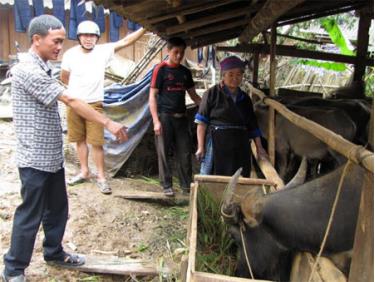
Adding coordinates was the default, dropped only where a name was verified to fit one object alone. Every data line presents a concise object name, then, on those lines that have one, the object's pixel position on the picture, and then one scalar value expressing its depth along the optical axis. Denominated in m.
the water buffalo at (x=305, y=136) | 4.53
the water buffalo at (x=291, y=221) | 2.43
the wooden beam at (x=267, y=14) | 3.55
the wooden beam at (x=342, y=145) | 1.54
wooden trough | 3.49
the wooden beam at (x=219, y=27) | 5.31
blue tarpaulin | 6.35
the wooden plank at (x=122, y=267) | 3.77
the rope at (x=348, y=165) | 1.70
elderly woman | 4.23
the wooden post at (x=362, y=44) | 6.25
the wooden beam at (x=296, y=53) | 6.46
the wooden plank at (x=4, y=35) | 12.32
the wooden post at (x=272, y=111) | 4.71
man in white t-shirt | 5.32
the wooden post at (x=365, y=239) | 1.60
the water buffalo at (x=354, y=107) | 4.73
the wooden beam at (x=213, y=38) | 6.44
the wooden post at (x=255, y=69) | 7.42
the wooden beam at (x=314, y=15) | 5.76
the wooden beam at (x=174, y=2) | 3.36
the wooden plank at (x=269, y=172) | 3.63
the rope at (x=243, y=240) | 2.82
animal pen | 1.67
